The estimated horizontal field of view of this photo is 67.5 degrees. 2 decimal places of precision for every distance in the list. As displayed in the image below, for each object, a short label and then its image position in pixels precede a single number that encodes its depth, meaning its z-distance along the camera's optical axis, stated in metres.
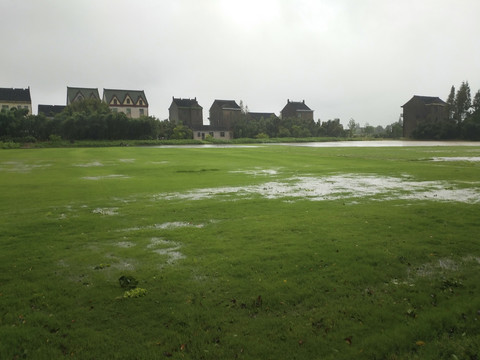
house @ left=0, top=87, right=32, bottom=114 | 103.88
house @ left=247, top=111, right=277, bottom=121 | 146.46
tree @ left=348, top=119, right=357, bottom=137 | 146.10
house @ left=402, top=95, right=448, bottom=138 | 111.00
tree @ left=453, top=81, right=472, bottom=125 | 102.06
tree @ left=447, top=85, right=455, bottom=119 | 103.69
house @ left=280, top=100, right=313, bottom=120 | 139.38
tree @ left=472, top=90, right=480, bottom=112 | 100.25
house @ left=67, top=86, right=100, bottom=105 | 112.38
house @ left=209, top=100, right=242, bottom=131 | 125.81
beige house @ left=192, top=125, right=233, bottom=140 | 112.50
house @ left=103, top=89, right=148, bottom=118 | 112.75
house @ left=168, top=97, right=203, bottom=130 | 120.94
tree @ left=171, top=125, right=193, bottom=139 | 88.31
